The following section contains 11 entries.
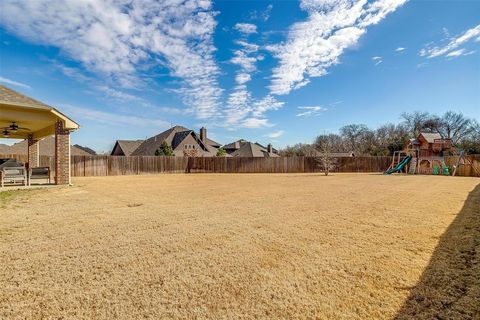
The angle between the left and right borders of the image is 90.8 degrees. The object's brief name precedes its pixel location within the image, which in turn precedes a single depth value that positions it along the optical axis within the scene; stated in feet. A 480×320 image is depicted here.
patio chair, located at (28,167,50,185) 35.12
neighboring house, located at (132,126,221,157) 113.91
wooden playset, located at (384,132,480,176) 74.69
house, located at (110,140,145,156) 126.00
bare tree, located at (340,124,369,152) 191.21
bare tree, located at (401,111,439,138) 156.04
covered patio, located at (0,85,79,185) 30.26
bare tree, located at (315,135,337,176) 77.71
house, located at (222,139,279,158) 145.51
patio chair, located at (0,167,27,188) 32.07
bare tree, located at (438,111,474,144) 153.02
